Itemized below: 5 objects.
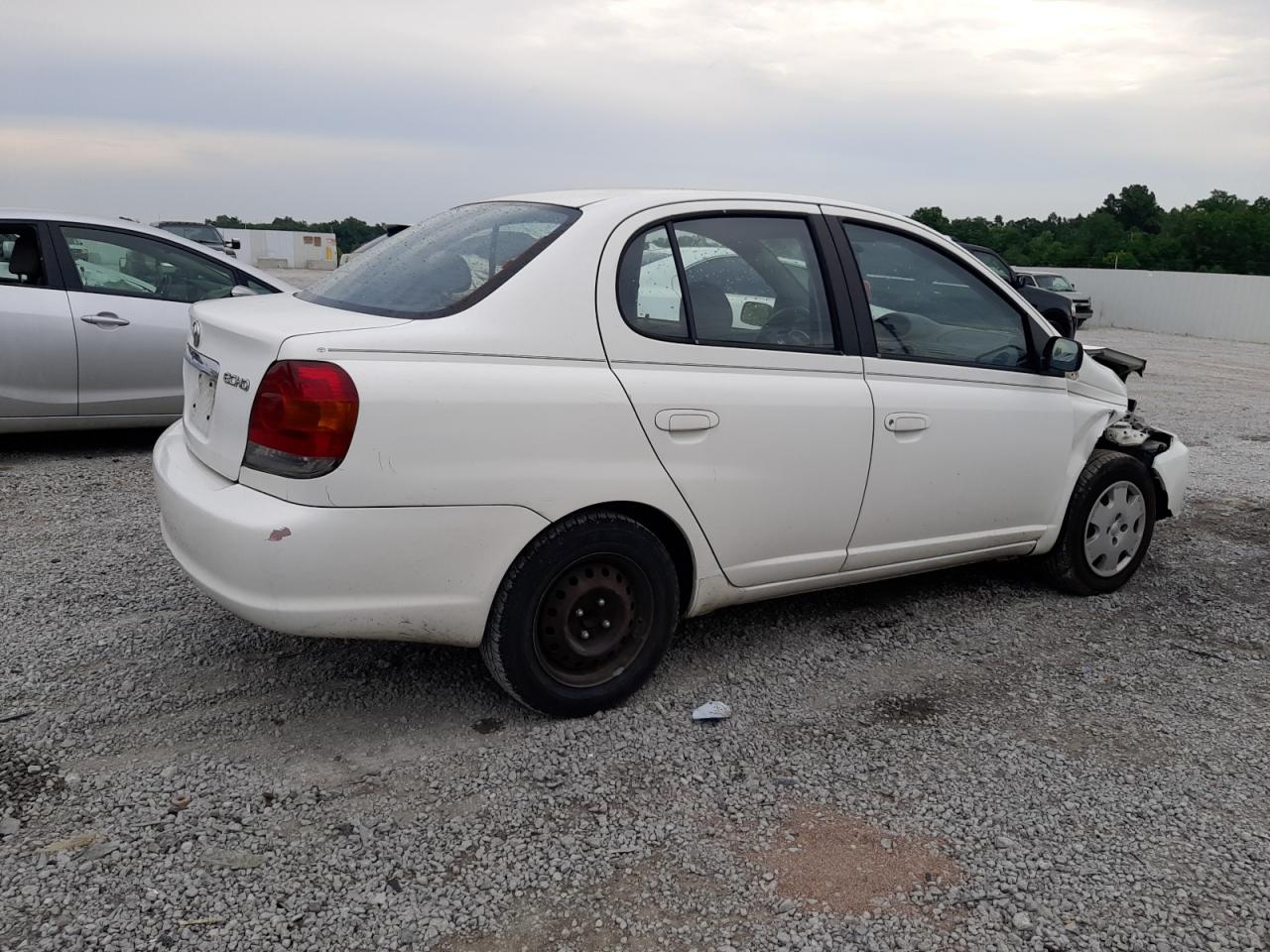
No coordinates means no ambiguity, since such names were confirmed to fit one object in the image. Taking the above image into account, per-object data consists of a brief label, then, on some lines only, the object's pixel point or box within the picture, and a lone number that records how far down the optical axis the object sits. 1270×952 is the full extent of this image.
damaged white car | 3.01
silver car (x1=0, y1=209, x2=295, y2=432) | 6.63
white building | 66.31
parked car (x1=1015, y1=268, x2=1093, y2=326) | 23.89
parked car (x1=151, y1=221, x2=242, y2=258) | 20.78
